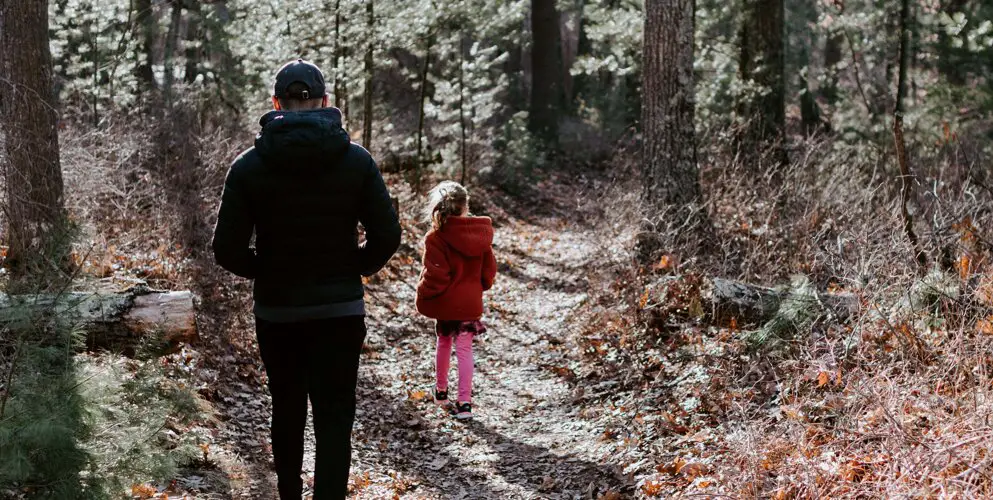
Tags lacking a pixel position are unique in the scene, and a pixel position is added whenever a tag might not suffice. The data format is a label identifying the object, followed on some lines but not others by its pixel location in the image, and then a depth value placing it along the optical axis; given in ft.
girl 22.65
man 13.10
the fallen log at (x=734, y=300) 20.79
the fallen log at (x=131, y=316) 20.75
